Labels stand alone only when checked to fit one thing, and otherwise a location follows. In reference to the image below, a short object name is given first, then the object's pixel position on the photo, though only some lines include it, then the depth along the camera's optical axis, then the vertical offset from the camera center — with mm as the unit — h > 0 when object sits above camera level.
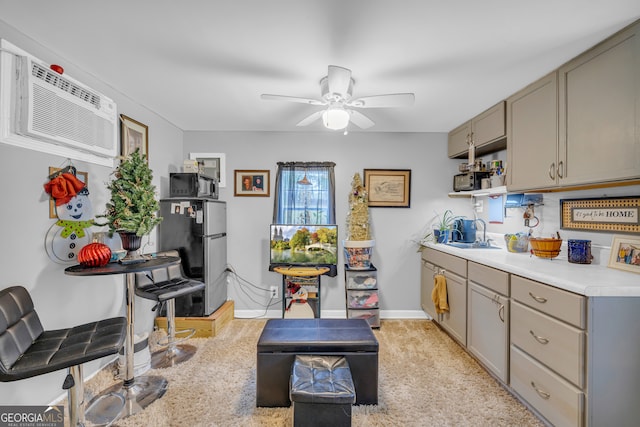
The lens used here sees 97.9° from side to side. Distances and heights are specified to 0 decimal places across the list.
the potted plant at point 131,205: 1925 +38
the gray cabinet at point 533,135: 2023 +605
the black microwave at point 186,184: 2951 +280
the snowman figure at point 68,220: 1821 -69
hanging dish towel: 2848 -862
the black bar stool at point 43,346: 1295 -723
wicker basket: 2199 -283
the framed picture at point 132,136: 2475 +703
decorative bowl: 2617 -296
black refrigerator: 2939 -311
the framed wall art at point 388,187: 3545 +309
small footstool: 1525 -1042
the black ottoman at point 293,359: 1892 -1025
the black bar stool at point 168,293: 2309 -682
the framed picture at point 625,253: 1753 -270
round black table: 1737 -1304
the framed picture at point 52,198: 1827 +78
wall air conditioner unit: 1569 +636
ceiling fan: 1874 +797
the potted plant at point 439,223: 3521 -147
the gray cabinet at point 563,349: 1450 -811
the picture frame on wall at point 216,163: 3512 +602
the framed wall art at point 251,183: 3535 +353
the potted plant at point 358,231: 3240 -239
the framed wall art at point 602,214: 1840 -16
